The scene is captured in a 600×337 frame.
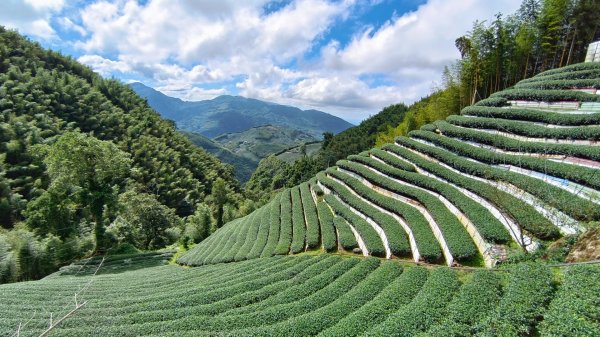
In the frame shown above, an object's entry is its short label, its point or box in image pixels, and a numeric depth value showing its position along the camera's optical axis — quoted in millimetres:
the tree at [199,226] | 47062
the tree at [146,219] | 42875
